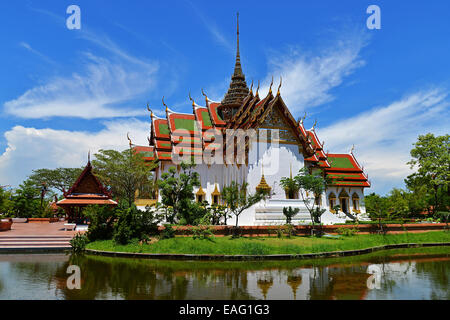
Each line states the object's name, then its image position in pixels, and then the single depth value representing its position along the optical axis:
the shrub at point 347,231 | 16.92
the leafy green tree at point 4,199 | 18.37
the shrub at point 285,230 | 15.51
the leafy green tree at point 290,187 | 18.97
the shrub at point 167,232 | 14.05
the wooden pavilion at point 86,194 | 19.95
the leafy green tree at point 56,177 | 42.25
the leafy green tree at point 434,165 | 27.50
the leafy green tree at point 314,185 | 17.10
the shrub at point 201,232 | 14.14
